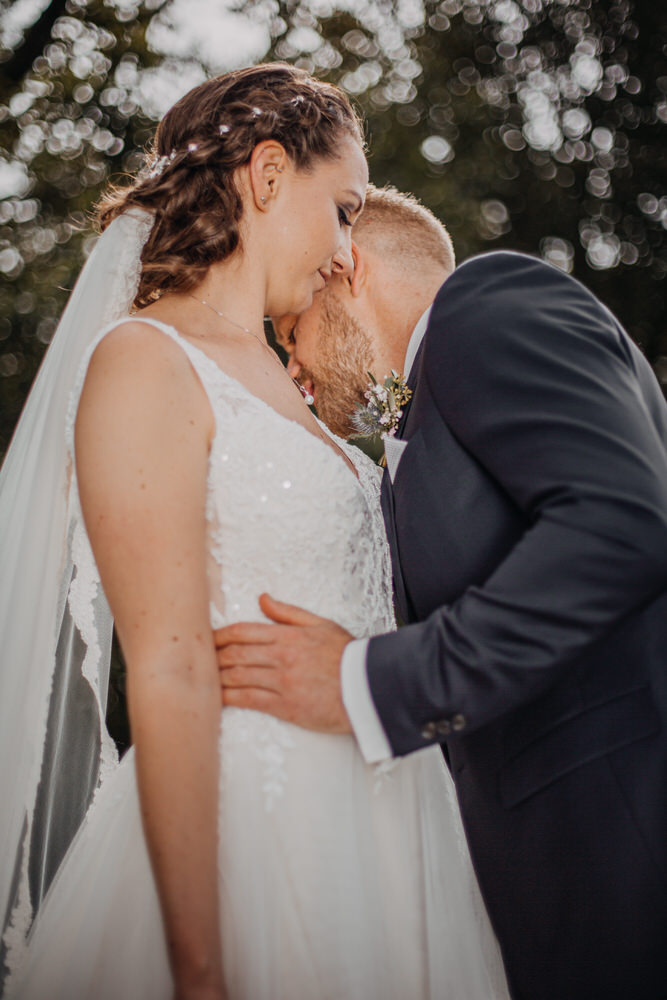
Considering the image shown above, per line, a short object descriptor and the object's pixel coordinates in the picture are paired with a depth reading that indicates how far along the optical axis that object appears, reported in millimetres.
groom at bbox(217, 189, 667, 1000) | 1661
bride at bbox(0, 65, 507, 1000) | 1597
